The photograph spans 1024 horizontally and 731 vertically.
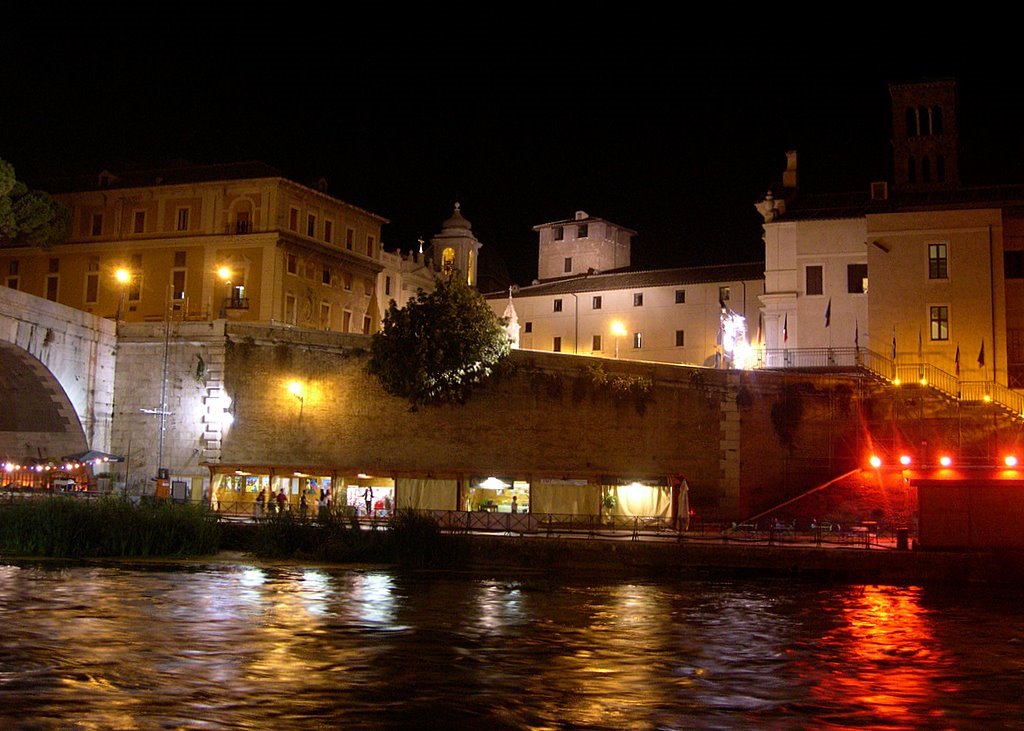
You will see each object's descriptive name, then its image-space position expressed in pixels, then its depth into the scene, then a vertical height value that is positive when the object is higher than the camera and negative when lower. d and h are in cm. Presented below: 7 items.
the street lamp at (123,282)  4641 +852
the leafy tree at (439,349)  4462 +525
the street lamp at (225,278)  5866 +1031
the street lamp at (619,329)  6688 +915
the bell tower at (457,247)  8444 +1713
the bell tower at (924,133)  5462 +1674
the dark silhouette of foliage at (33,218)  5991 +1327
